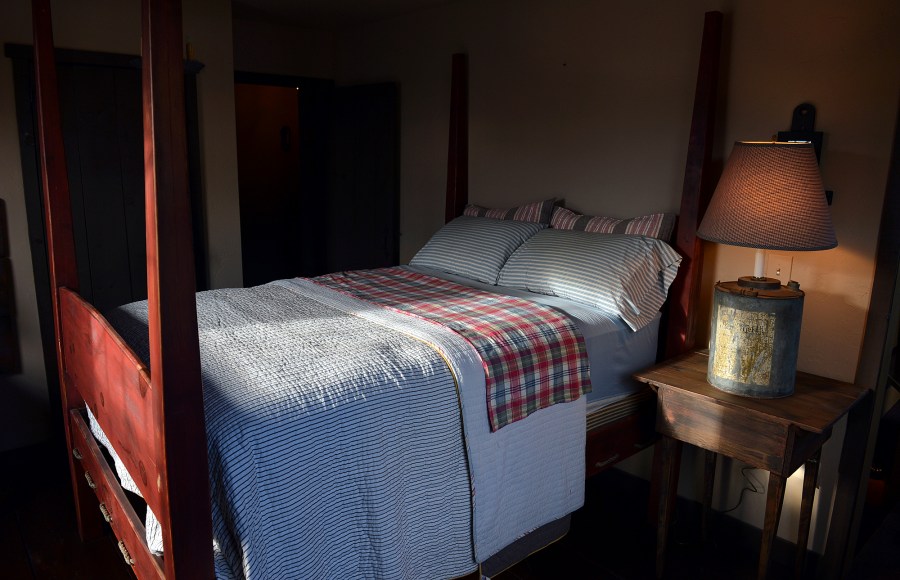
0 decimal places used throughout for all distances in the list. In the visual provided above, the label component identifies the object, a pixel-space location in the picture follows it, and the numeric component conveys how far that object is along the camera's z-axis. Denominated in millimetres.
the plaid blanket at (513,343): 2043
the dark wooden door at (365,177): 4230
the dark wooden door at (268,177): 6363
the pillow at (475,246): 3025
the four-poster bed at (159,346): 1131
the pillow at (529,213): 3199
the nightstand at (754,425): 2027
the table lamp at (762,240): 2057
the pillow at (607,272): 2523
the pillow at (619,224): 2701
